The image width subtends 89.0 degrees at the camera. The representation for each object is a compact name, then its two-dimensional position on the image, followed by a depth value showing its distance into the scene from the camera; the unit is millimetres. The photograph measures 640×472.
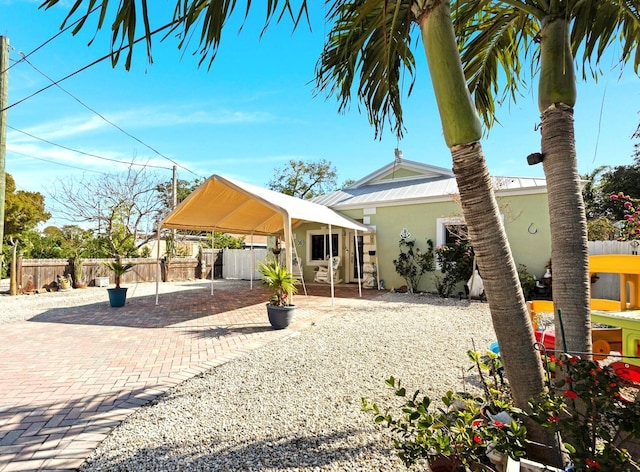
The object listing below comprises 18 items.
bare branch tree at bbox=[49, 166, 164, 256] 16281
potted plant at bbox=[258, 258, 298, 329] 6453
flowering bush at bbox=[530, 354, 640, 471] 1218
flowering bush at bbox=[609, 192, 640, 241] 4727
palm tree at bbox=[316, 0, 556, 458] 1645
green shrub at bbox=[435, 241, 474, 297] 10432
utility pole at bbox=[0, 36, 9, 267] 8703
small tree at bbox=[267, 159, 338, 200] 29016
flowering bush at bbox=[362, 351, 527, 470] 1461
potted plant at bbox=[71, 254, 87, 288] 12688
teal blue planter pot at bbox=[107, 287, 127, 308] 8789
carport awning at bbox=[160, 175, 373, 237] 7715
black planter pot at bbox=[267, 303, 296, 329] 6483
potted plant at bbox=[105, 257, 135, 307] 8633
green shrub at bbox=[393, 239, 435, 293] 11719
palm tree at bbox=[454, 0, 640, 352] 1788
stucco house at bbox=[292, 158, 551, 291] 10352
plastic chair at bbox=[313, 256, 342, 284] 14203
